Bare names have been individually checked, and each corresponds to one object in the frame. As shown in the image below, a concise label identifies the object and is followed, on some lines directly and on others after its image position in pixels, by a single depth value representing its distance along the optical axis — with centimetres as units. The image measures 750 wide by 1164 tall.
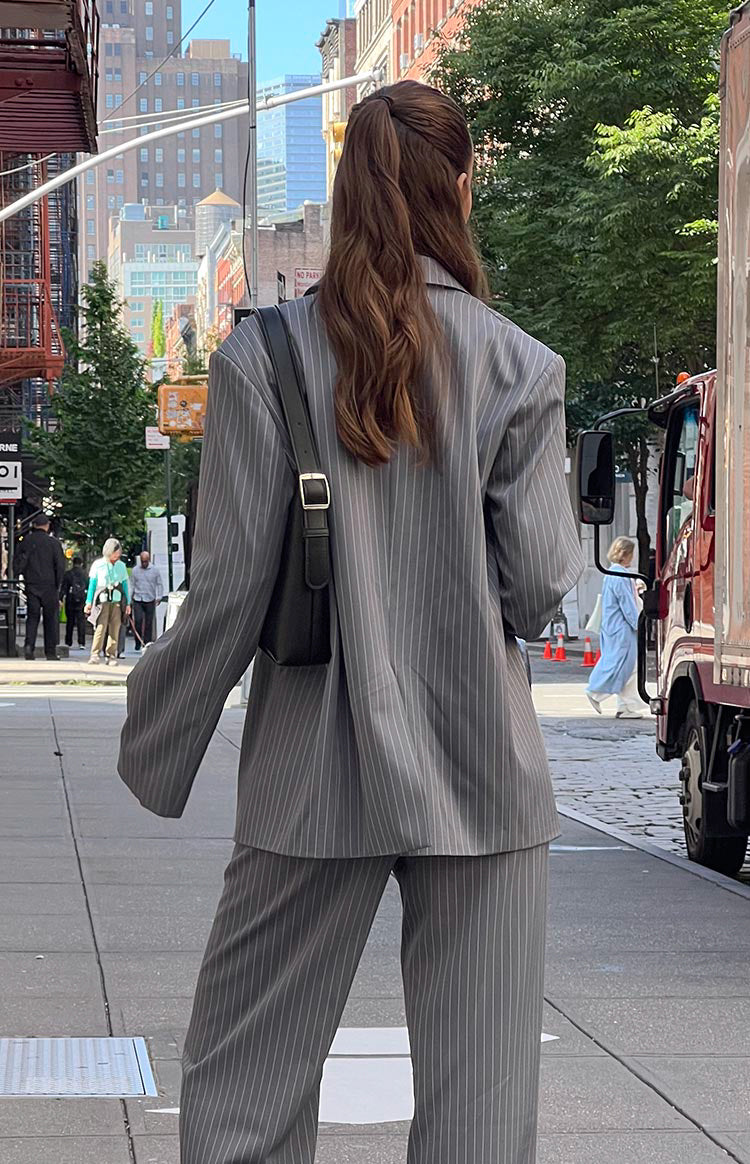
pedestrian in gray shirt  3133
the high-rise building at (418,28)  7162
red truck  757
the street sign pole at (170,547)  3556
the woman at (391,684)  275
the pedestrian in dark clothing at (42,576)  2661
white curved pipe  1925
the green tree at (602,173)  3053
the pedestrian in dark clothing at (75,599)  3434
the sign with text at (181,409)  2498
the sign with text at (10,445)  2783
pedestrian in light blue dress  1850
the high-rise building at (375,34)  8931
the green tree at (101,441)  3947
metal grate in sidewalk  474
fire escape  1488
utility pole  2302
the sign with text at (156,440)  3550
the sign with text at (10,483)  2736
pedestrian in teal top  2614
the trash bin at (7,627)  2756
